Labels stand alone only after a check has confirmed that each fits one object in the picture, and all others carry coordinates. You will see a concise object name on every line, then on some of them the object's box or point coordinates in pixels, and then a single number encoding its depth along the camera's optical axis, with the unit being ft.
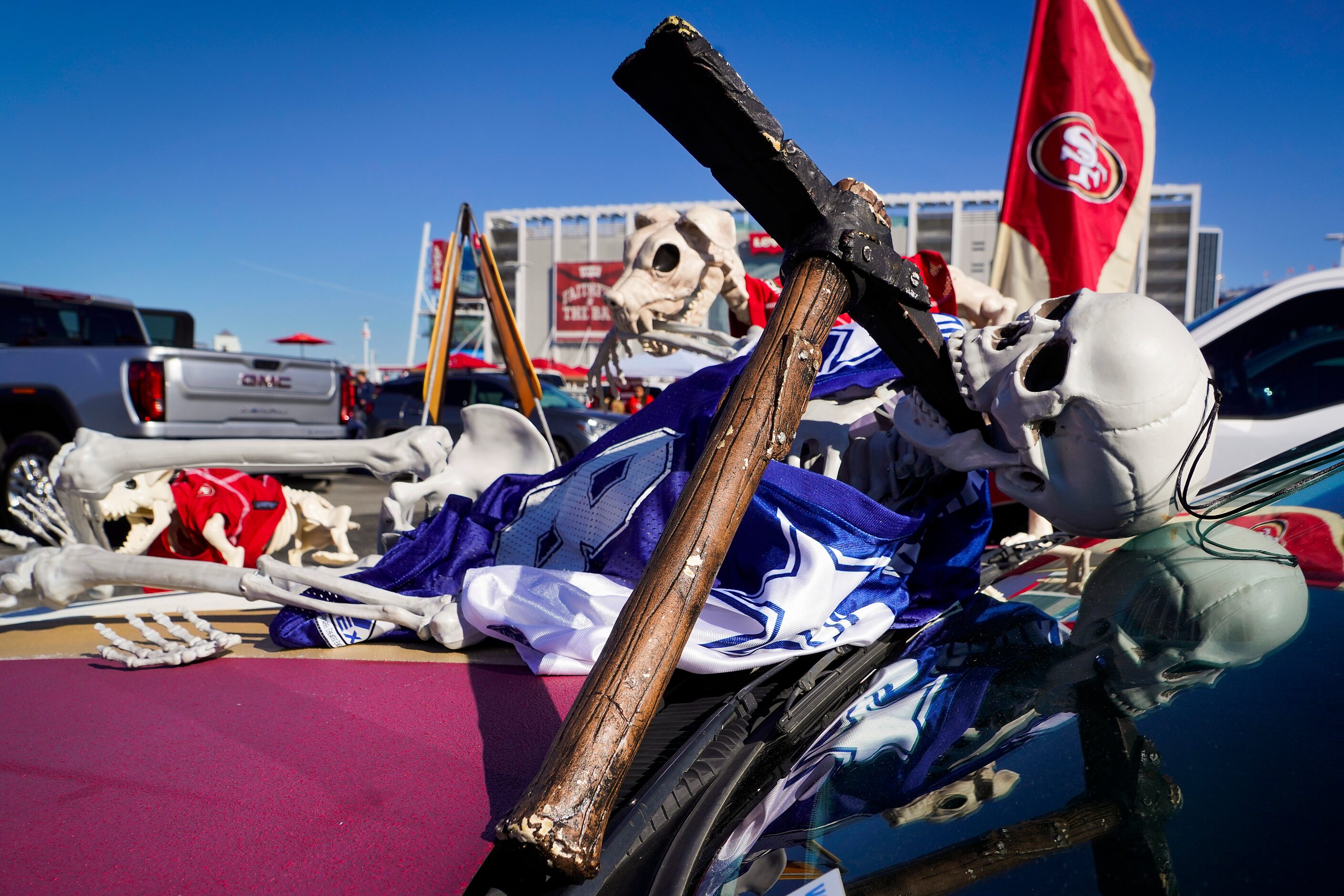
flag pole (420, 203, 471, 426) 13.48
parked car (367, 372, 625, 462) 31.17
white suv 11.28
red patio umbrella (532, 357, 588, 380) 69.11
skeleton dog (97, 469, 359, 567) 11.57
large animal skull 11.30
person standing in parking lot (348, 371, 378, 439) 25.07
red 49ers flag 12.75
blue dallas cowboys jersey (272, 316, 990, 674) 5.03
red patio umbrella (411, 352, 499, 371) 51.08
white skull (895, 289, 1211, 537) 4.80
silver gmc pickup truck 18.52
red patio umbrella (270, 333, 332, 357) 80.07
